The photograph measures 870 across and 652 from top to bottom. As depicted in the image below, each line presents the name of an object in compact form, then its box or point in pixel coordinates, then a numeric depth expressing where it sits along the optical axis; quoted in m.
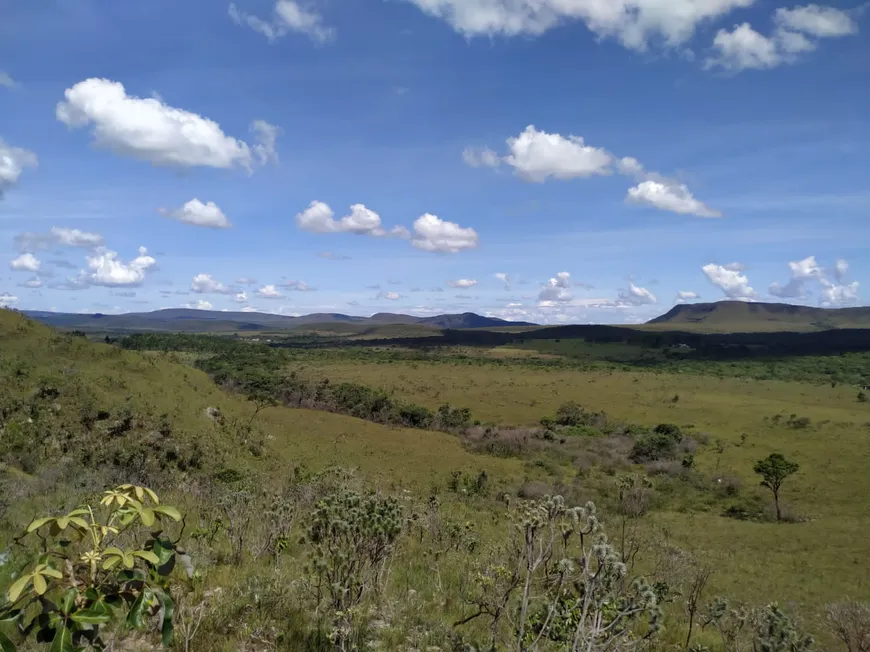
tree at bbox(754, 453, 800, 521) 25.91
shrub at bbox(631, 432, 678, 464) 34.41
